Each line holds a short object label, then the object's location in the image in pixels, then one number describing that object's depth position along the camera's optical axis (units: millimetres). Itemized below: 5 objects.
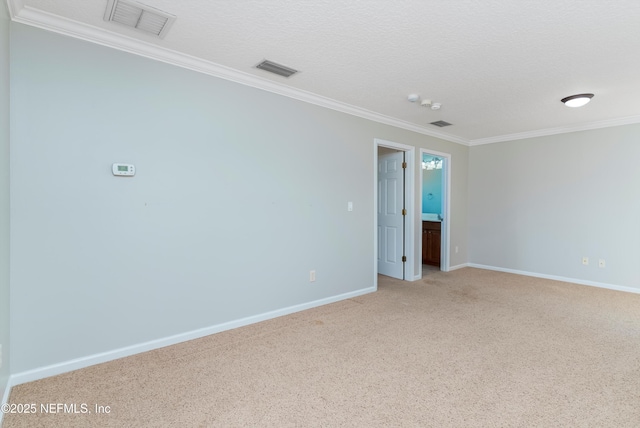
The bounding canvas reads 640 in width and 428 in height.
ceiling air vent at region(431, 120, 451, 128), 4512
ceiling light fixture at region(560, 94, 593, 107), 3365
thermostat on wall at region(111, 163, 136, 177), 2363
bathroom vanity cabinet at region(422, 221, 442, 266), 5762
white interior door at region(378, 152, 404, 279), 4855
